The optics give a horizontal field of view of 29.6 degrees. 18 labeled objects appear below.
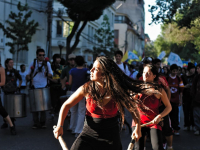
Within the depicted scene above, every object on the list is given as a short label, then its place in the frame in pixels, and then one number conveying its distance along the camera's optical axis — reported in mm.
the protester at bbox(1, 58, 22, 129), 9509
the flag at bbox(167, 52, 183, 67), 22031
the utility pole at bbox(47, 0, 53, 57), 19203
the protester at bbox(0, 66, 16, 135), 8109
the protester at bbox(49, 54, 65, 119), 10703
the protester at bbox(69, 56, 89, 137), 8422
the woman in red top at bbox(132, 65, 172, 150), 5090
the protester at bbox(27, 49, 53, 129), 9180
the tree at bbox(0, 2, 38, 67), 22142
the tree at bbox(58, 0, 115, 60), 23719
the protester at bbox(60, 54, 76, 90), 9656
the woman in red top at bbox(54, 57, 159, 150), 3867
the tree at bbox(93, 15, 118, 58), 39500
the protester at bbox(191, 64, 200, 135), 9148
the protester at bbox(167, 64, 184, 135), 8836
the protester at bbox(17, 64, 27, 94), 18281
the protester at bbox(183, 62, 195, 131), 9719
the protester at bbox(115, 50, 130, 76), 9398
